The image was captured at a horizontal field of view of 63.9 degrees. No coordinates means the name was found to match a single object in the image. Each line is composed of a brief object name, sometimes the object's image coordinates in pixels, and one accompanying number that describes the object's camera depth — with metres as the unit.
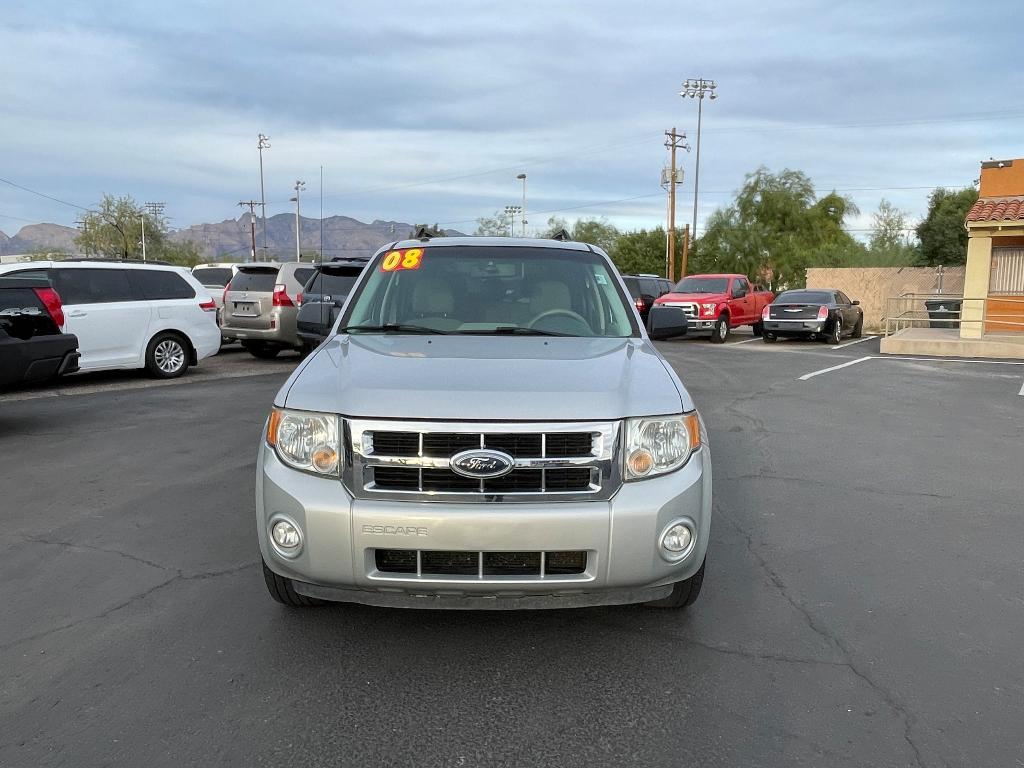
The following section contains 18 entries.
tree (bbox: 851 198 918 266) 50.84
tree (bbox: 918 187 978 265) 53.88
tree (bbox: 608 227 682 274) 74.25
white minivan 11.11
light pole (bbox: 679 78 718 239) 59.00
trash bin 25.23
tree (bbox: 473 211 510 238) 92.32
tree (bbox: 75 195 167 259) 63.53
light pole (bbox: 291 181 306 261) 72.76
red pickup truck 22.05
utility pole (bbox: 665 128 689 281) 46.44
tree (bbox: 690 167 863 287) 58.28
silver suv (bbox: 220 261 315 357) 14.54
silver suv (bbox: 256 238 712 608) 3.05
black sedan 21.75
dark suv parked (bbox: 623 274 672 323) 21.20
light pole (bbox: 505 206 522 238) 92.81
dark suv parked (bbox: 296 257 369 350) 12.46
